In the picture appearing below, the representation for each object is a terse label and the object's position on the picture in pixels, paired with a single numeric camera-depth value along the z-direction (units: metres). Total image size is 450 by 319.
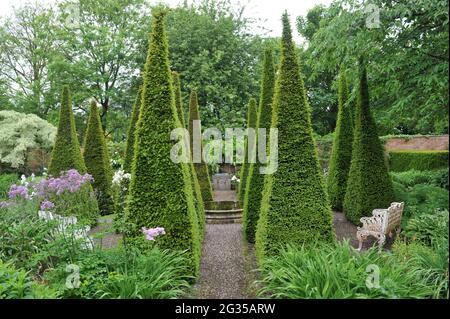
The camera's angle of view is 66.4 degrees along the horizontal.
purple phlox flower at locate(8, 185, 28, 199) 6.11
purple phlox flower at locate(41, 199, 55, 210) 5.24
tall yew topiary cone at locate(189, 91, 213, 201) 12.15
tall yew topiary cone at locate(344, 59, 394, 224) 8.28
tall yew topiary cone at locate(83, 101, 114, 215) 10.79
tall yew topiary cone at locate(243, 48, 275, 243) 7.70
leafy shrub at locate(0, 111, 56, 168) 17.14
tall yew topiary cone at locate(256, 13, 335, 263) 5.26
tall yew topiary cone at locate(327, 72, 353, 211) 10.49
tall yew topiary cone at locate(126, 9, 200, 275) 5.24
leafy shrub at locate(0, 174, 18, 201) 13.06
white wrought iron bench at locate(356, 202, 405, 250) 6.50
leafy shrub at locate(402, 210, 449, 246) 5.73
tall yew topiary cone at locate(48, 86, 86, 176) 9.45
